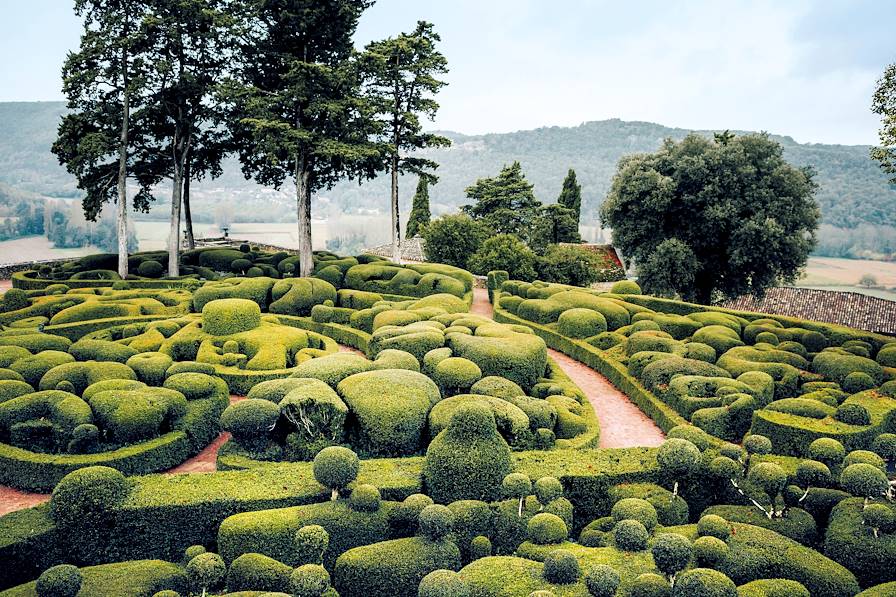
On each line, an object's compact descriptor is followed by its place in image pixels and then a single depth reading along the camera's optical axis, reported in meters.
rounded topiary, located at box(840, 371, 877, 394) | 14.04
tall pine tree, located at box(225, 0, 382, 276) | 26.50
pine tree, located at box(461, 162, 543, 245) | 50.60
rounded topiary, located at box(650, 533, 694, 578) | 7.60
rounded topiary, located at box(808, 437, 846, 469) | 10.00
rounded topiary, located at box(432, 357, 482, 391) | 13.24
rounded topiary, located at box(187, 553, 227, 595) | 7.36
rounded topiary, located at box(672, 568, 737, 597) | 7.09
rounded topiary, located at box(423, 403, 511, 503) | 9.41
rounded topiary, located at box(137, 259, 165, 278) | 29.08
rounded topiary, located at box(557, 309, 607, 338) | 19.92
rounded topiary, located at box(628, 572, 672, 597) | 7.17
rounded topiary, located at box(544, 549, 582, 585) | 7.45
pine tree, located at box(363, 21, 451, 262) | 29.33
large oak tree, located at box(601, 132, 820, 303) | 30.19
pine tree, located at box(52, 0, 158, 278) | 26.23
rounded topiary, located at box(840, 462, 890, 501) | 8.58
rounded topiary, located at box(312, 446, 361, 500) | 9.04
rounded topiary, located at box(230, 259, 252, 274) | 29.56
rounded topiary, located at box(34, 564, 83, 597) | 6.97
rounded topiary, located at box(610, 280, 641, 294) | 24.98
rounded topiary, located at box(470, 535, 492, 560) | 8.42
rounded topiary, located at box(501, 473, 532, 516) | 8.91
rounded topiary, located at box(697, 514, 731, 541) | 8.41
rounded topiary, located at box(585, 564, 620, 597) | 7.17
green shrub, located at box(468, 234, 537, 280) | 32.43
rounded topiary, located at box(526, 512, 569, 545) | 8.40
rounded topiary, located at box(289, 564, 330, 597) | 7.15
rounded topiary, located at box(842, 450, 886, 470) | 9.27
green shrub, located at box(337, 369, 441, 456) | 11.22
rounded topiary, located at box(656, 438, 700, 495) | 9.80
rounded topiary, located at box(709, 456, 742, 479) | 9.84
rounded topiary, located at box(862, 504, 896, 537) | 8.11
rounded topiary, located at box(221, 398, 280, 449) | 10.98
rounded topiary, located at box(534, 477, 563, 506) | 9.07
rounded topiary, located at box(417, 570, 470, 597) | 7.11
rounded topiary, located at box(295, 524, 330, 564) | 7.86
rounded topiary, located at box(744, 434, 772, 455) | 10.31
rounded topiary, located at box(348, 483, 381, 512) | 8.83
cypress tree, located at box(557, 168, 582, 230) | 53.81
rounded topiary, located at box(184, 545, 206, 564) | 8.01
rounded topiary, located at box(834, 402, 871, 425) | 11.92
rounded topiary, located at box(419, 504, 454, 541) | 8.22
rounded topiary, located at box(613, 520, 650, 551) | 8.23
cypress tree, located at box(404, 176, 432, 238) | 53.25
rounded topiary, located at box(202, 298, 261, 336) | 16.80
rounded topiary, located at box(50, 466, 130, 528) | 8.27
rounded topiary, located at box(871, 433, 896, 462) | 10.06
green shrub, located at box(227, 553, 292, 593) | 7.56
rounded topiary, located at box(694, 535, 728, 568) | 7.88
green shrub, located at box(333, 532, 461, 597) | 7.94
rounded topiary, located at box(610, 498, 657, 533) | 8.78
